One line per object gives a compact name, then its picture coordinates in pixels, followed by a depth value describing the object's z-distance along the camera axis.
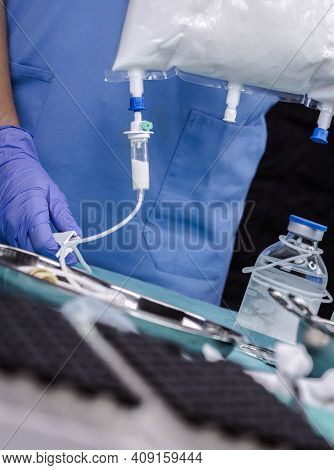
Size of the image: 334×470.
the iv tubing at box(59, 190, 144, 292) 1.03
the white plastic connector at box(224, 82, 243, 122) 1.24
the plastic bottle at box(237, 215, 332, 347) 1.19
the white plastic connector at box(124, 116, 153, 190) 1.24
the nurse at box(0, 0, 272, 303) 1.37
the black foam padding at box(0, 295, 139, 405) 0.91
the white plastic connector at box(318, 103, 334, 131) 1.25
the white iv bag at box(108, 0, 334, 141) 1.19
